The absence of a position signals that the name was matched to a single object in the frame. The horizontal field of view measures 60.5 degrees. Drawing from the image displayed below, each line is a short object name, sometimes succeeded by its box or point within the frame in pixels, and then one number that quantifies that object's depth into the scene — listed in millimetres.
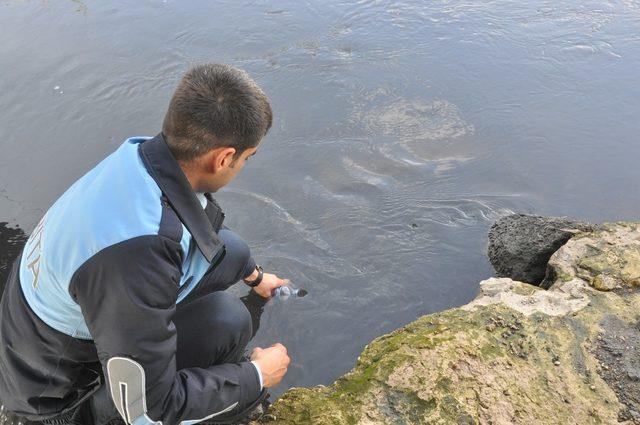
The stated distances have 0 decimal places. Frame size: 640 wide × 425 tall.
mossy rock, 2246
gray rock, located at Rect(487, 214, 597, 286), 3488
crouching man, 1770
